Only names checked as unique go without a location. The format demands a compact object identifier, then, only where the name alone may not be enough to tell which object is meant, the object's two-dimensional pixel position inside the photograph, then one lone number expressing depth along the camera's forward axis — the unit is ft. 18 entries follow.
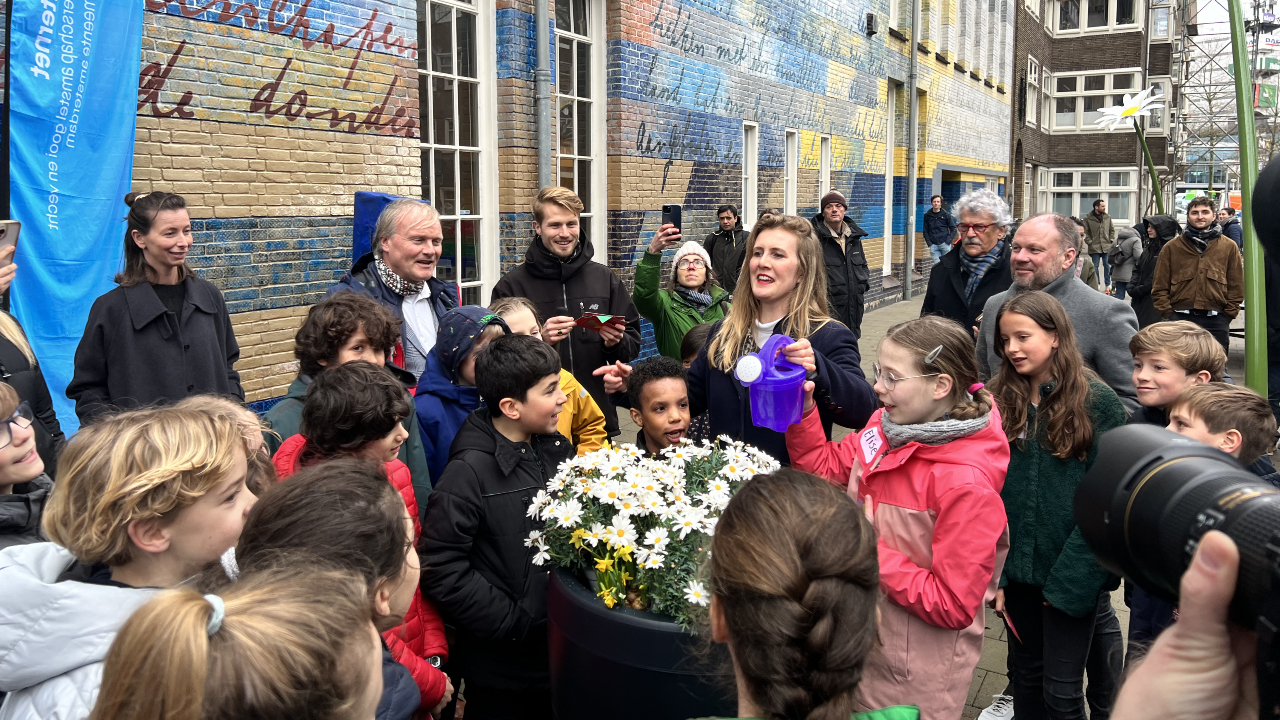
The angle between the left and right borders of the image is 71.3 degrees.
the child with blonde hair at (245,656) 3.67
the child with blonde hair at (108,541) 4.68
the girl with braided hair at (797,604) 4.45
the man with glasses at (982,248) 16.84
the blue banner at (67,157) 13.89
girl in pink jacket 7.13
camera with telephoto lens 2.99
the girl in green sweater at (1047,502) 9.25
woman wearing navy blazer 9.78
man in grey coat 12.18
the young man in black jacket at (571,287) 15.30
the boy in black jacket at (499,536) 7.86
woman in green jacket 18.74
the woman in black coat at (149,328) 12.15
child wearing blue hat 10.53
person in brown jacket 26.45
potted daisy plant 5.95
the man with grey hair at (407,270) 12.96
